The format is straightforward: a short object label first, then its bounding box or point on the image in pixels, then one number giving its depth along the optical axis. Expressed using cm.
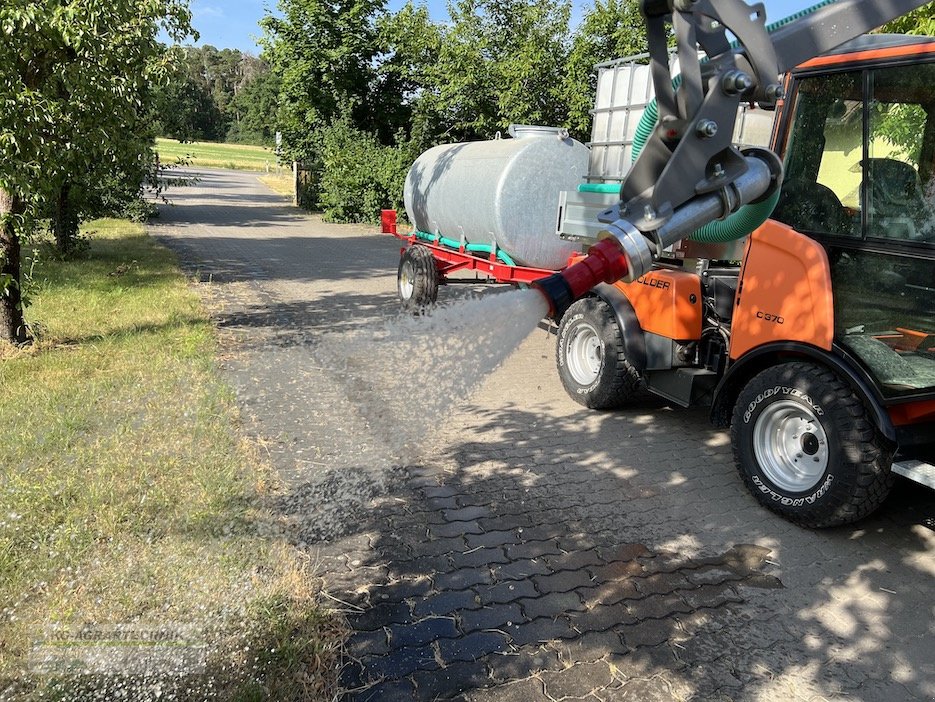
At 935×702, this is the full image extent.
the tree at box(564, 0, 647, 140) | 1498
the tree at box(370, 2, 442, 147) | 1908
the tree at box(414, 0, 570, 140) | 1630
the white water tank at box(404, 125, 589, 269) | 752
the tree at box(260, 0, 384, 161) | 2267
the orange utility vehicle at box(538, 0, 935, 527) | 377
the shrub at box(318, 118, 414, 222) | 2133
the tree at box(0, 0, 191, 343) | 567
